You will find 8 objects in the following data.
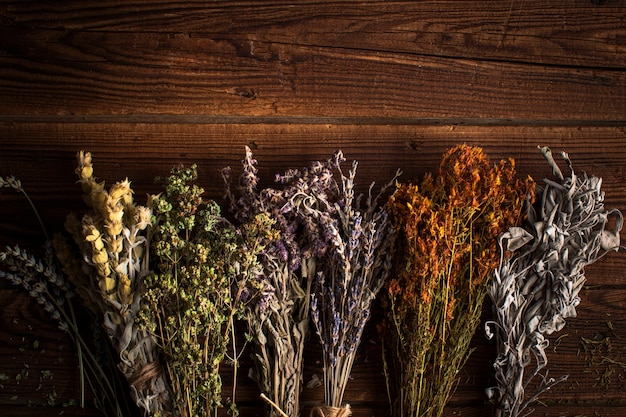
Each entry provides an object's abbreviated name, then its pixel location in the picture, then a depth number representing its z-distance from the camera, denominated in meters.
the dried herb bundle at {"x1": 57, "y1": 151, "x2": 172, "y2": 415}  0.77
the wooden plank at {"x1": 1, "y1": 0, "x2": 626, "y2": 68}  0.87
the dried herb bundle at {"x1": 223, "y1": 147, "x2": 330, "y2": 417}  0.80
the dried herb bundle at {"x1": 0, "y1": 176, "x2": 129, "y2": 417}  0.82
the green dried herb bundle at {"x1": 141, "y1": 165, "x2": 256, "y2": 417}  0.76
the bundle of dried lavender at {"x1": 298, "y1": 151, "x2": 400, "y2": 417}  0.80
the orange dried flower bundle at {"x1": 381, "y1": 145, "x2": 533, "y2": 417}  0.80
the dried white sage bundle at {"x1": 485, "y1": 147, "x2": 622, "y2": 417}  0.83
